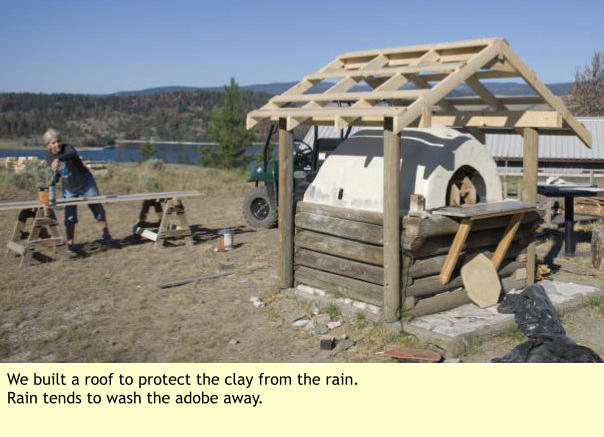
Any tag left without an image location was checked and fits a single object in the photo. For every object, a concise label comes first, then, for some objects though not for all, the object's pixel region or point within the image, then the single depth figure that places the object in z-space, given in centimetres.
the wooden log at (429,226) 623
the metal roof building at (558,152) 2992
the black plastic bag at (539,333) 519
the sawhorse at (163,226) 1070
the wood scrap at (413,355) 561
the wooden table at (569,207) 1007
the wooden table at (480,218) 641
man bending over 989
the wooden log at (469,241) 638
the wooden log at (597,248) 934
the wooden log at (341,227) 661
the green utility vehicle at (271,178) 1235
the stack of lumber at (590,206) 1096
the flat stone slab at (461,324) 598
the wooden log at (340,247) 666
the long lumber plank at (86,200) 941
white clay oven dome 671
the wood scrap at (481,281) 699
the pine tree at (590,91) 5397
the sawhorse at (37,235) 941
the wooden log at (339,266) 670
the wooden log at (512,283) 754
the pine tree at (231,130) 3847
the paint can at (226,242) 1049
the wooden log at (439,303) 657
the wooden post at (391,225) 612
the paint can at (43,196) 943
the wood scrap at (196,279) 833
